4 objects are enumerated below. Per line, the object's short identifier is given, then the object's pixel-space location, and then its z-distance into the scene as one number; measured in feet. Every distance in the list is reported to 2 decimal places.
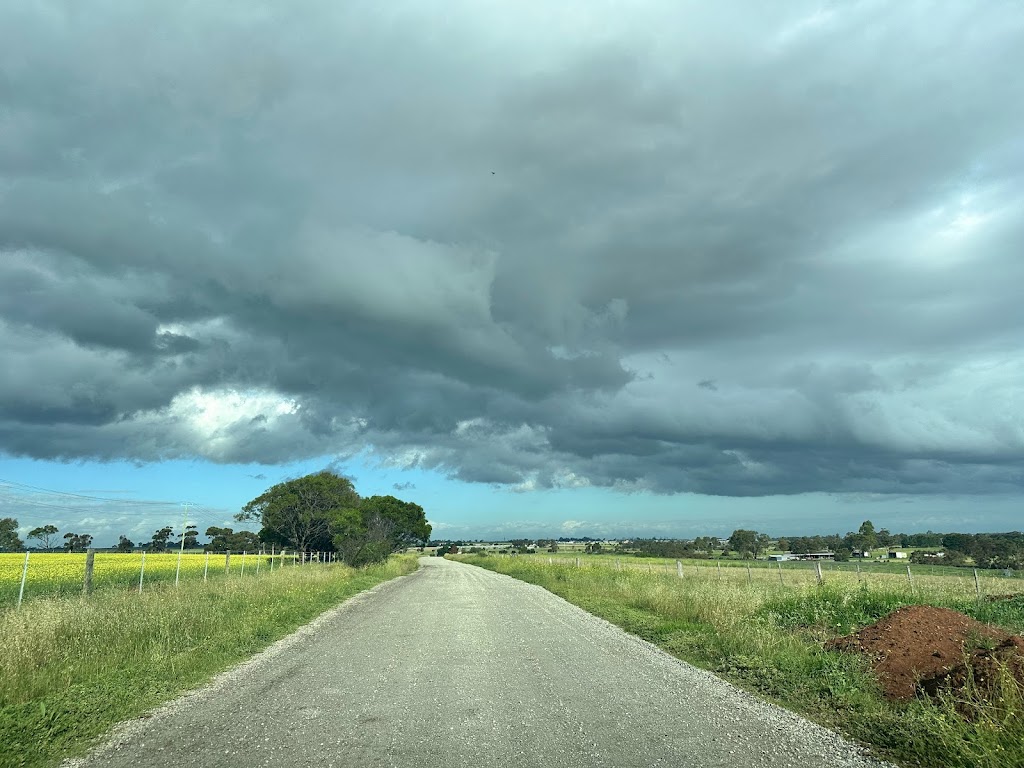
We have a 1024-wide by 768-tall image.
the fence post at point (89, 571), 59.42
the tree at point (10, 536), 246.88
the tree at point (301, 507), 240.94
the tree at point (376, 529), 153.11
